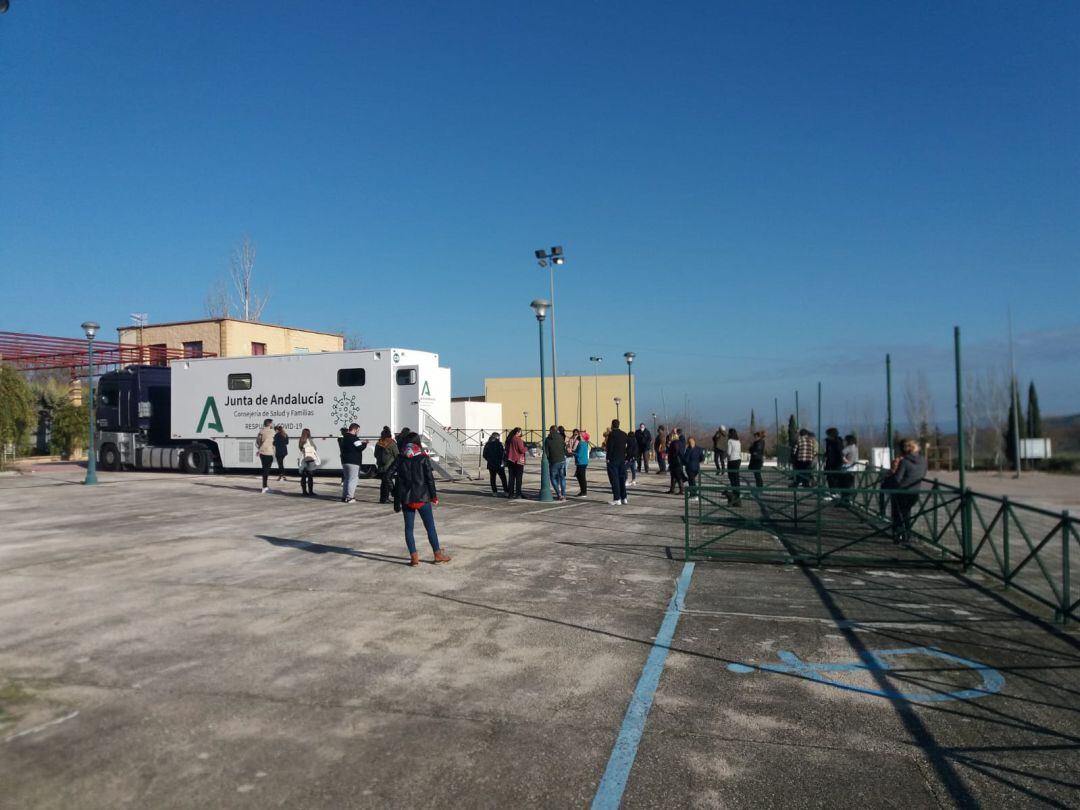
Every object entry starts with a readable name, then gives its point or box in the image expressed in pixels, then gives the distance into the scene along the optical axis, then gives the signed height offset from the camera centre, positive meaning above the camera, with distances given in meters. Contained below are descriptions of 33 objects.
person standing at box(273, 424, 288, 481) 17.62 -0.32
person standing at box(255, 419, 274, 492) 18.06 -0.39
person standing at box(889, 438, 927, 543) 10.59 -0.81
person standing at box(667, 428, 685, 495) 17.67 -0.86
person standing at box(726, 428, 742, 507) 16.97 -0.62
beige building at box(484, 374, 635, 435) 57.84 +2.30
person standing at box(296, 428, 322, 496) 17.22 -0.70
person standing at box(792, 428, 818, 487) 16.00 -0.58
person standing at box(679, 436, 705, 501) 16.83 -0.75
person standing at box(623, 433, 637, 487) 19.36 -0.77
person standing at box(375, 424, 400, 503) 15.22 -0.53
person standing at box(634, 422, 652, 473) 22.34 -0.37
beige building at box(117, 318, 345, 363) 34.47 +4.56
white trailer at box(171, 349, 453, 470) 20.88 +0.96
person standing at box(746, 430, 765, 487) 16.62 -0.59
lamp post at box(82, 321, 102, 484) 20.73 +0.86
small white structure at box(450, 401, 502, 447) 46.09 +0.84
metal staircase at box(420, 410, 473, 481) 20.92 -0.51
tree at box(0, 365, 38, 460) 28.06 +0.94
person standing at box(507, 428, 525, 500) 17.06 -0.70
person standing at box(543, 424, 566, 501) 16.55 -0.58
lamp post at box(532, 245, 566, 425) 21.03 +4.87
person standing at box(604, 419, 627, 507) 15.46 -0.64
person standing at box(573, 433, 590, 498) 18.02 -0.84
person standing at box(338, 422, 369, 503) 15.81 -0.60
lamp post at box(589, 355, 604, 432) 57.78 +2.62
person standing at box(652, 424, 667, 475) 23.28 -0.63
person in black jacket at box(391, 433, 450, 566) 9.10 -0.70
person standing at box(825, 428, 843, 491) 15.96 -0.56
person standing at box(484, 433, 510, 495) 17.86 -0.69
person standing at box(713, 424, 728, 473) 18.53 -0.72
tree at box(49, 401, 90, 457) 33.28 +0.22
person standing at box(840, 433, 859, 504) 15.84 -0.63
